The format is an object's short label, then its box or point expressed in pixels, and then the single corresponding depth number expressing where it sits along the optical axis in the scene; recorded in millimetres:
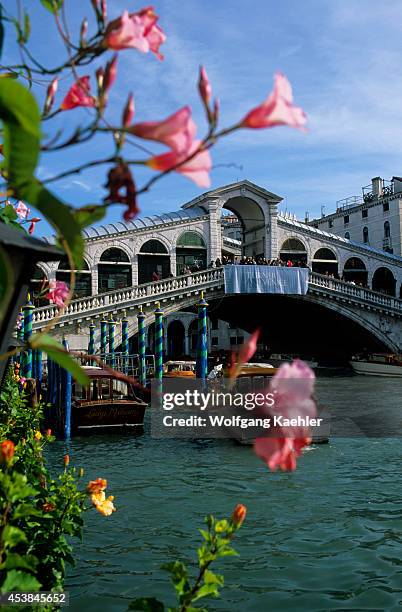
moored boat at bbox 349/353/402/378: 25422
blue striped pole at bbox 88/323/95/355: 21566
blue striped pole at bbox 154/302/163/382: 16859
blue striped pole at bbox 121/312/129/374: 22067
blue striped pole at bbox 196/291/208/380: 15703
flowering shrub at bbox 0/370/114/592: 1435
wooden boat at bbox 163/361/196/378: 19183
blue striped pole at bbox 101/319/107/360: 20562
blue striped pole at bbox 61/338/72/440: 11594
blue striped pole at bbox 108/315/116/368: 21609
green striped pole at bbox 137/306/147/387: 18016
